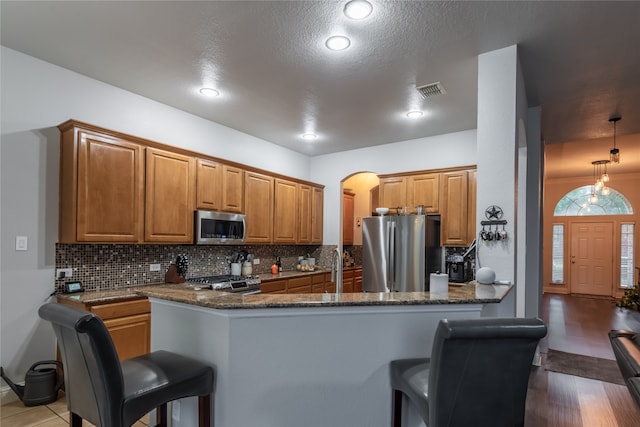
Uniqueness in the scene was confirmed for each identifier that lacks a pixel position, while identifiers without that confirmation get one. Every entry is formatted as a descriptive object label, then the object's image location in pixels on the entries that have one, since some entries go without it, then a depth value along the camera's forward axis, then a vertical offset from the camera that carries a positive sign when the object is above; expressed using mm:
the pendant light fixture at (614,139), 4177 +1245
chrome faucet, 3348 -547
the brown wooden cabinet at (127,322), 2875 -902
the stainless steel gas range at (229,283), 3784 -728
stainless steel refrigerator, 4387 -417
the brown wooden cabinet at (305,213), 5547 +110
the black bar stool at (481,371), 1366 -603
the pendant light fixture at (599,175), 6280 +1126
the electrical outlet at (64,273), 3080 -496
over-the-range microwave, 3898 -107
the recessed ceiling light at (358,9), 2135 +1334
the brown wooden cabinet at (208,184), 3971 +404
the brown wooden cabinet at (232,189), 4297 +382
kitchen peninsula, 1717 -660
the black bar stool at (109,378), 1409 -728
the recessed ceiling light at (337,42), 2526 +1321
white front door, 8453 -891
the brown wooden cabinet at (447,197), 4508 +330
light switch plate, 2854 -214
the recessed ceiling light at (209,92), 3479 +1298
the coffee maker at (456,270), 4312 -621
